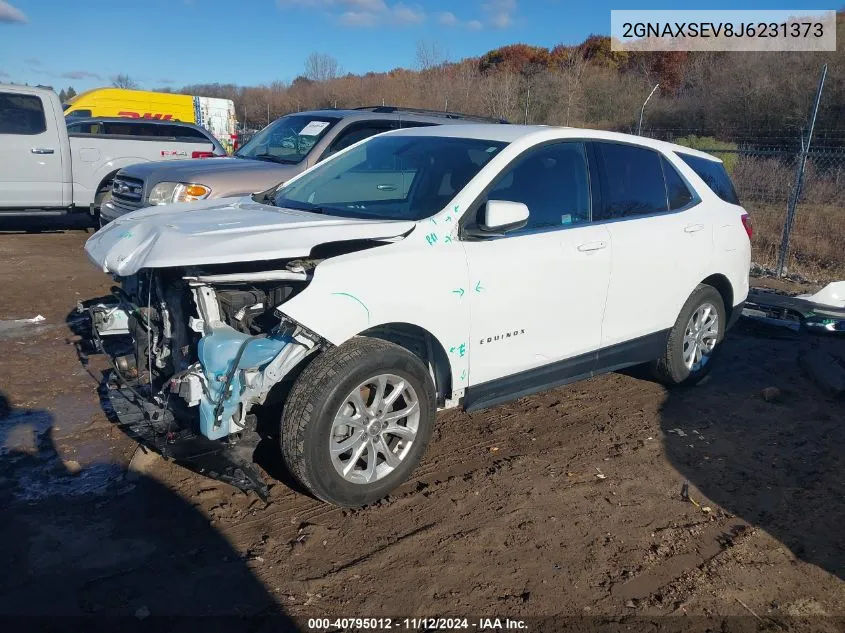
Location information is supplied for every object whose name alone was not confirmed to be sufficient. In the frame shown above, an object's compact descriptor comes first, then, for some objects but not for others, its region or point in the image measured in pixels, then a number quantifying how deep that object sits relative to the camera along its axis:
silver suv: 7.56
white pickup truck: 10.65
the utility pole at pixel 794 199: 9.55
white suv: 3.39
